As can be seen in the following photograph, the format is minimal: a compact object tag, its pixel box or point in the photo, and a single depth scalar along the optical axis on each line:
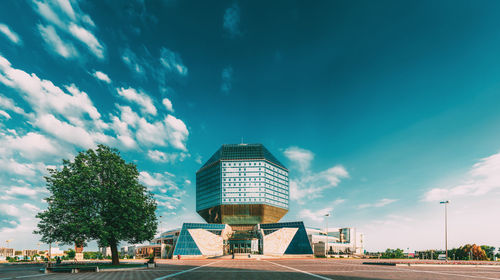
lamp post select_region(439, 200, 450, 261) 57.28
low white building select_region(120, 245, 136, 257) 142.50
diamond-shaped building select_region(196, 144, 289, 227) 118.31
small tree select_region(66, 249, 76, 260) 103.43
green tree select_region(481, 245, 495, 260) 111.44
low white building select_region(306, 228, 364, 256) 118.77
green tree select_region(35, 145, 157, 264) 33.62
